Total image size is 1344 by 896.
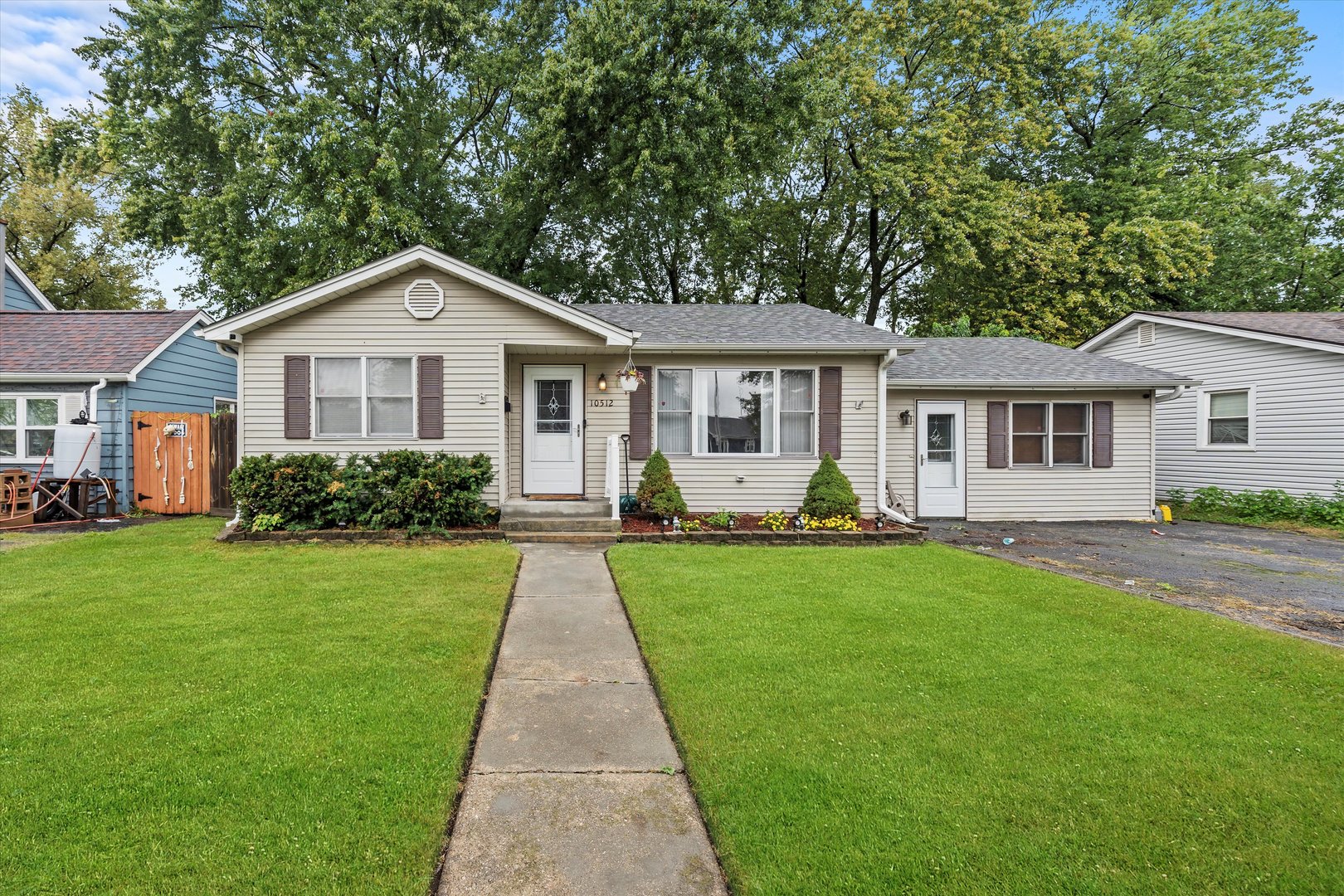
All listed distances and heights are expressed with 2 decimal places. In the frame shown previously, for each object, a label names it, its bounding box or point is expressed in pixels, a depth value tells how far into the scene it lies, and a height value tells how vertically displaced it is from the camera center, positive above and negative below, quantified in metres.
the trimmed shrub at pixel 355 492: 8.33 -0.64
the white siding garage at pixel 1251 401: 10.89 +0.86
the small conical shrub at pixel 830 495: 9.21 -0.78
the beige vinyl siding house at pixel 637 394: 9.09 +0.85
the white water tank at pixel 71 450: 10.05 -0.06
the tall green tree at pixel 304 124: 14.77 +8.30
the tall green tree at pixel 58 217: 21.25 +8.29
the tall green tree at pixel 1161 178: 17.59 +8.41
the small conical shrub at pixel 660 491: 9.06 -0.70
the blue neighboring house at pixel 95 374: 10.66 +1.31
